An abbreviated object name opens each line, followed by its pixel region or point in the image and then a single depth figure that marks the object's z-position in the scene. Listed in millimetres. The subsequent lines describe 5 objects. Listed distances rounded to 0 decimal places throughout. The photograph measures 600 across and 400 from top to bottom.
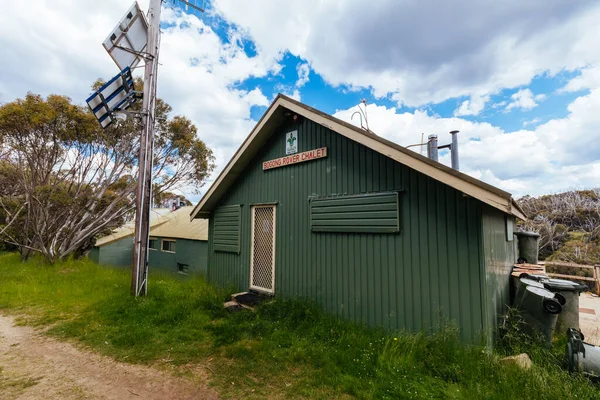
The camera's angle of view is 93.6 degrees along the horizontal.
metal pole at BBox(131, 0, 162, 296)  6855
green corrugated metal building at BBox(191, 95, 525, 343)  4152
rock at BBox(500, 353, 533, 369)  3592
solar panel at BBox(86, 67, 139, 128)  7024
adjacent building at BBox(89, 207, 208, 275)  13852
